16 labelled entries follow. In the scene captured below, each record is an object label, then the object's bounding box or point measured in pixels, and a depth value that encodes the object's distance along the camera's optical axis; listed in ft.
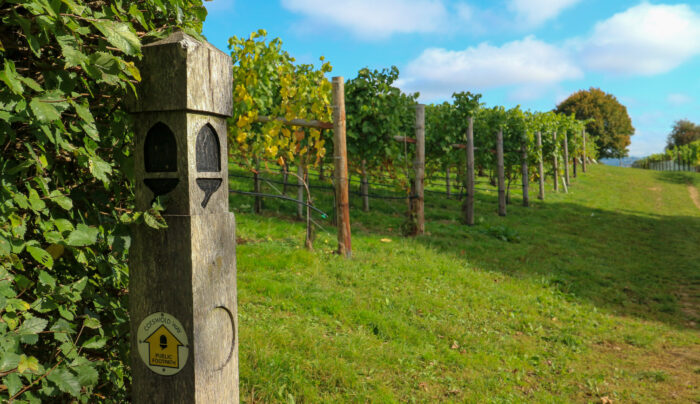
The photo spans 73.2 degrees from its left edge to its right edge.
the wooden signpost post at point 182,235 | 5.22
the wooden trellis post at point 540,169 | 62.93
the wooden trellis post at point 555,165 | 72.23
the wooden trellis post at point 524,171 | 59.88
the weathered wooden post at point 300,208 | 36.41
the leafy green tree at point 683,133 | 212.23
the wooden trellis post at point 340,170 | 24.58
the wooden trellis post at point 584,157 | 105.29
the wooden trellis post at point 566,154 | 79.24
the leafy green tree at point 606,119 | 191.27
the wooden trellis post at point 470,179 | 42.19
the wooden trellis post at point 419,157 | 33.27
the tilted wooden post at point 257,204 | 37.76
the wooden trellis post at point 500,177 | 50.65
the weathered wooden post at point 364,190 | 38.57
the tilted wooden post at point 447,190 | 60.20
